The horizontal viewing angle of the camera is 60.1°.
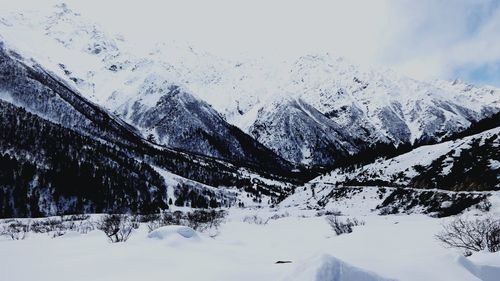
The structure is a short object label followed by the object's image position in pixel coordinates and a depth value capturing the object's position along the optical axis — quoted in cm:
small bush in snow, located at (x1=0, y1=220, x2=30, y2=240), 5921
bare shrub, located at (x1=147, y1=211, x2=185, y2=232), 5364
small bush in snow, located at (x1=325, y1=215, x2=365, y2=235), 3632
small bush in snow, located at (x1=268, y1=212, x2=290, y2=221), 8048
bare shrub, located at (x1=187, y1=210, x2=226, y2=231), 4991
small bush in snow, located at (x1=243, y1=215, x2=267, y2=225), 8137
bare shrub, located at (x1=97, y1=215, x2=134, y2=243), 2873
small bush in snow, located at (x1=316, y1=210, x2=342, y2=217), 7181
